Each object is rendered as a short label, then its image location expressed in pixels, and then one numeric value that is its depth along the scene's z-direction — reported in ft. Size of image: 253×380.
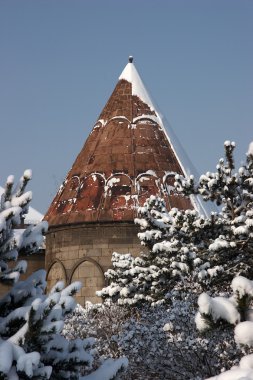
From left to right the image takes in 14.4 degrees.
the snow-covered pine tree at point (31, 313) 25.39
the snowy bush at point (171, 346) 47.16
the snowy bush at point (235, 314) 15.11
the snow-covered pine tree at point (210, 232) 50.73
